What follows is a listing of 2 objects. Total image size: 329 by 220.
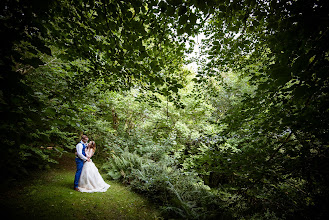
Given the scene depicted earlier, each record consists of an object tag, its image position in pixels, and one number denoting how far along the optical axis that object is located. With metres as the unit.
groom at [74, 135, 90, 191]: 5.09
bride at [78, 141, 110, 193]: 4.88
